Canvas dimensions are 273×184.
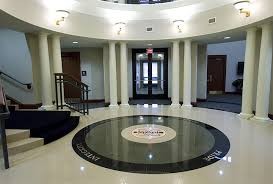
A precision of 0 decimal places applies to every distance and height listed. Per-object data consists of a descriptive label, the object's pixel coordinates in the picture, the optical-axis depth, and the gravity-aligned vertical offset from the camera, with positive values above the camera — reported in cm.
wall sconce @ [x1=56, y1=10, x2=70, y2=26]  541 +176
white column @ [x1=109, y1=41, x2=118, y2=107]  752 +6
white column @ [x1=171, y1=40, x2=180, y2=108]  749 +0
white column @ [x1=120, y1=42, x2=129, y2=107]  763 +1
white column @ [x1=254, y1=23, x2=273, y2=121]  510 -2
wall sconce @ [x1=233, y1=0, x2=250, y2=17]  475 +174
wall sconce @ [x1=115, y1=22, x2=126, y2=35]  682 +180
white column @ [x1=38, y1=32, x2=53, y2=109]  577 +9
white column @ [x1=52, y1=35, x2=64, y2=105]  617 +73
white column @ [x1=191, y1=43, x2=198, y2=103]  796 +1
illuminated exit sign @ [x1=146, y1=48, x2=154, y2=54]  931 +120
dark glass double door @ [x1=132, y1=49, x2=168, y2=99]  962 +16
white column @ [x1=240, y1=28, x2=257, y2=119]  552 -2
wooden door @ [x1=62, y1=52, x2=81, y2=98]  916 +58
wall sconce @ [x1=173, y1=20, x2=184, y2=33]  654 +181
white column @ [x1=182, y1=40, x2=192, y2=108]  726 -5
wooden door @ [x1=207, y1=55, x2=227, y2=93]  1108 +4
